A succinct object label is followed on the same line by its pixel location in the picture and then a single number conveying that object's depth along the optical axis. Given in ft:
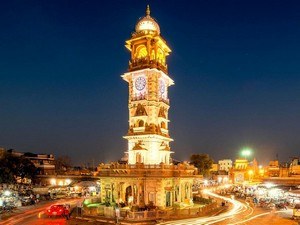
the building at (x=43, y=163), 287.32
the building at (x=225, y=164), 586.04
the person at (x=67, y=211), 108.47
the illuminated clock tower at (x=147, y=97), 145.38
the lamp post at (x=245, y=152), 389.60
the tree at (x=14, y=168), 183.28
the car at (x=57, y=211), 110.52
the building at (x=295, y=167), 325.34
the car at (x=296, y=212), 107.14
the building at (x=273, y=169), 356.50
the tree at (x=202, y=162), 305.94
